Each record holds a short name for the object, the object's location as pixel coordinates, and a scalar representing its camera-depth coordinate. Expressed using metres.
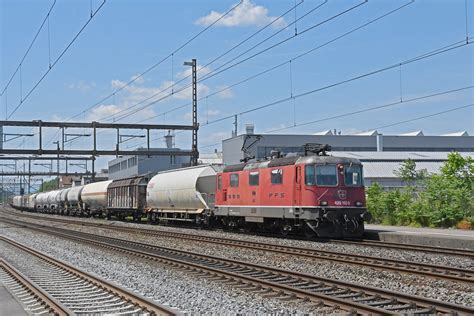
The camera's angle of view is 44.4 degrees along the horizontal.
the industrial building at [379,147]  73.38
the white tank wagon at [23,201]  92.49
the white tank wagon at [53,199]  68.56
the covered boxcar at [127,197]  40.91
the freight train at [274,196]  21.38
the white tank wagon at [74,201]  57.62
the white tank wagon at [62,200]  63.44
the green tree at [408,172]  40.41
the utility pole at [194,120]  37.19
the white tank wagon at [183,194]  30.11
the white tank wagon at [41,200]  76.19
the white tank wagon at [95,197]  49.05
